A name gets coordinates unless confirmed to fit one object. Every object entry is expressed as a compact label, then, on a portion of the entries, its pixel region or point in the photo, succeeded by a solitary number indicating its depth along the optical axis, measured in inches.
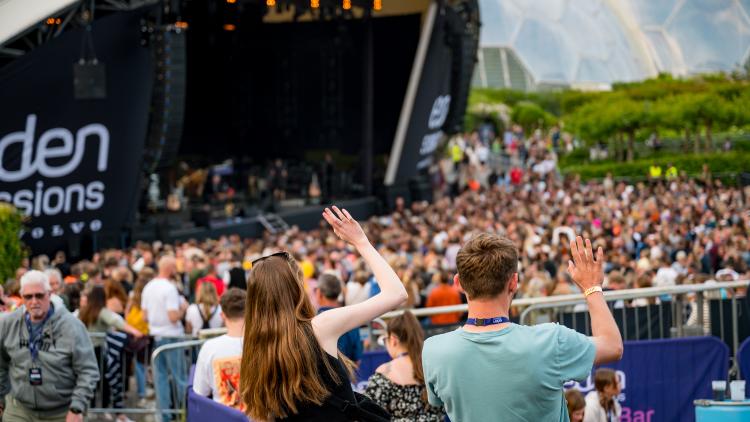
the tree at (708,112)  1734.7
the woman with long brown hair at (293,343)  173.9
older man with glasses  286.0
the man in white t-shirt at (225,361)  245.4
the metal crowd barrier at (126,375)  398.0
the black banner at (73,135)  807.7
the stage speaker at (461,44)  1207.6
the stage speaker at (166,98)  869.8
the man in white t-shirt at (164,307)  447.8
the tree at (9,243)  578.6
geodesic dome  2817.4
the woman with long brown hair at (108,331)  424.2
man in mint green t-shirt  160.6
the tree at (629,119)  1774.1
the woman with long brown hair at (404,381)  252.7
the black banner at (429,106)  1185.4
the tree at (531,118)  2345.0
